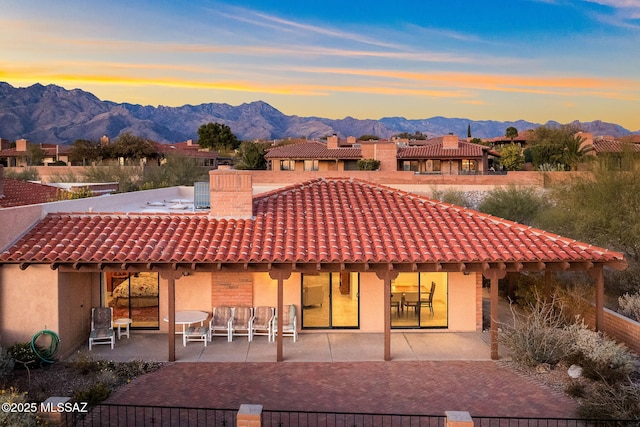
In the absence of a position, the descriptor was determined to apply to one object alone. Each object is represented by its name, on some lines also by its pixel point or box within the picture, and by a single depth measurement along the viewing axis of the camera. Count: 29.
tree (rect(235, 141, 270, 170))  70.56
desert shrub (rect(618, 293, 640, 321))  15.66
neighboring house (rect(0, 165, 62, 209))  20.77
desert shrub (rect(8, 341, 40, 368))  13.29
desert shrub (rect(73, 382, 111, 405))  11.07
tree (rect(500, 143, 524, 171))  68.69
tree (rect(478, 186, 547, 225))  29.53
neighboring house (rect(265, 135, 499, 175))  63.97
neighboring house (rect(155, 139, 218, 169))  78.19
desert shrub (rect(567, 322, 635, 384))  12.12
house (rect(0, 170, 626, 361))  13.81
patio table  15.49
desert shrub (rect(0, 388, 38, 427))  8.66
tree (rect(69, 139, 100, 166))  72.50
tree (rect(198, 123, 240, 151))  103.00
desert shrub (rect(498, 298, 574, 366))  13.23
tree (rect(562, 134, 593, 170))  56.56
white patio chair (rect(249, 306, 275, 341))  15.91
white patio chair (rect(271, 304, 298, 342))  15.70
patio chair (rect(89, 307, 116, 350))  14.98
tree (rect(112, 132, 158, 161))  73.08
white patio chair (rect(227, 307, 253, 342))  15.77
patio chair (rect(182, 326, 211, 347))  15.17
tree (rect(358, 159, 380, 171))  57.66
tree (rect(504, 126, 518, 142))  109.62
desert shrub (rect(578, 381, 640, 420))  10.02
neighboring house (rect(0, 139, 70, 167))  83.75
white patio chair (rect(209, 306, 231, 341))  15.66
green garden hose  13.42
